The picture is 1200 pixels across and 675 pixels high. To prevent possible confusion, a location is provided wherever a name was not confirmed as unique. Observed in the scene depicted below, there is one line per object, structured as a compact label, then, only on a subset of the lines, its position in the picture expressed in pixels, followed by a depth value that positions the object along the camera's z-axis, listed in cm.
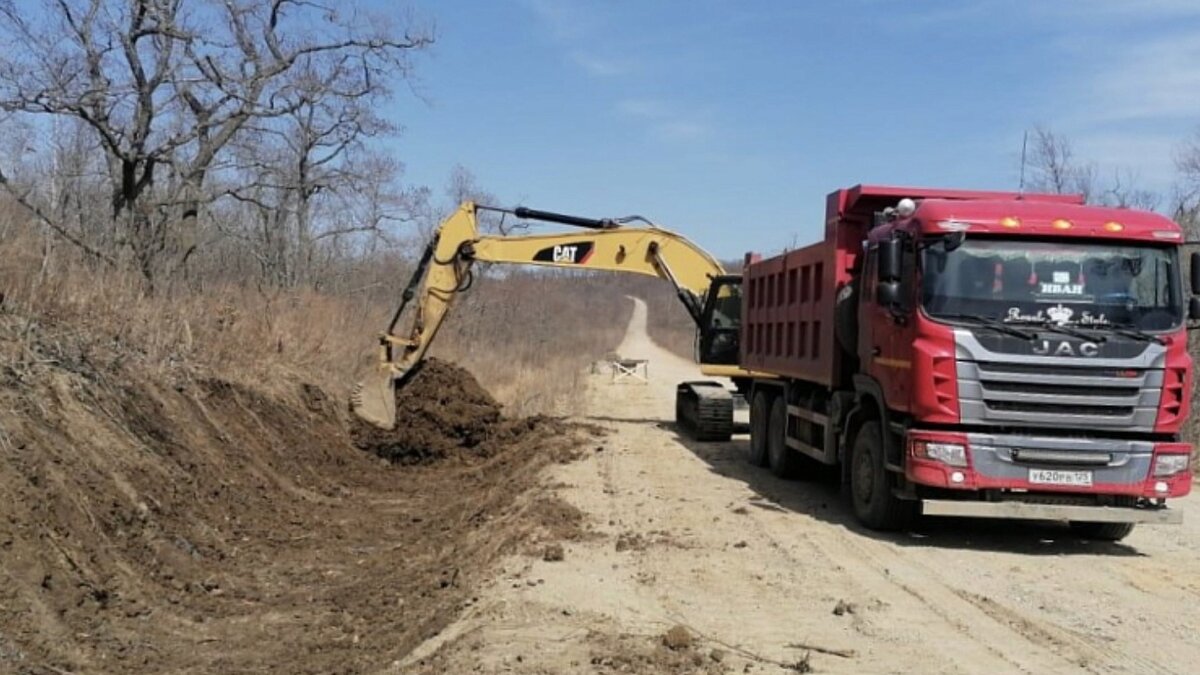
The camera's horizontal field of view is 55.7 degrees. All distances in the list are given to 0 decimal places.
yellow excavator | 1703
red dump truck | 930
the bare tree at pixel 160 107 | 1814
